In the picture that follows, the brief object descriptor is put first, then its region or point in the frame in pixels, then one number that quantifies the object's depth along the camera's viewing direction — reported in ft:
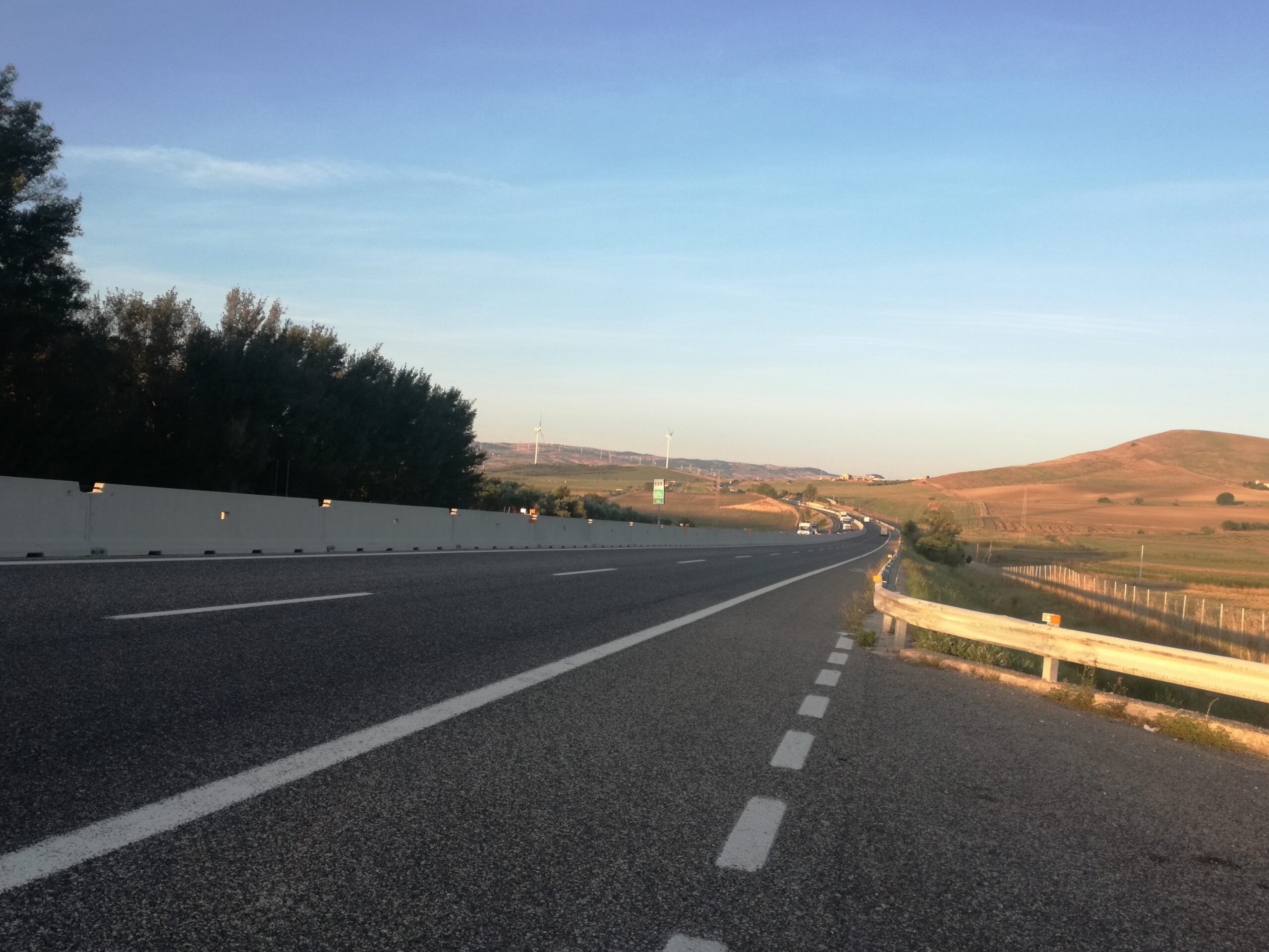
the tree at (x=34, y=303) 80.94
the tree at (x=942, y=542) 260.01
